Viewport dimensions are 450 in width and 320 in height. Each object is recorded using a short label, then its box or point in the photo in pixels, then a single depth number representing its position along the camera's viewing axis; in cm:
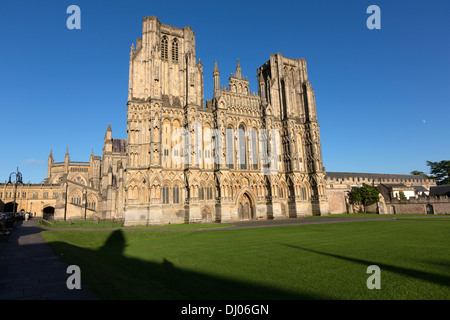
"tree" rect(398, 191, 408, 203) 5930
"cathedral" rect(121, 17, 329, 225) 3759
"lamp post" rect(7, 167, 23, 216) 2855
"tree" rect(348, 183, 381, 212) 5897
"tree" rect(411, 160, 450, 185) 8007
